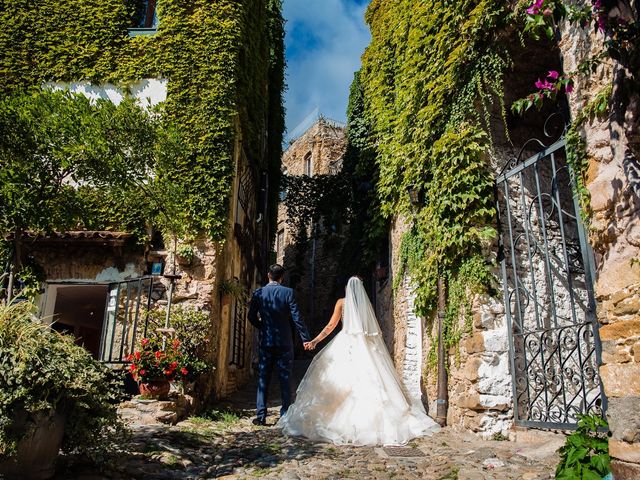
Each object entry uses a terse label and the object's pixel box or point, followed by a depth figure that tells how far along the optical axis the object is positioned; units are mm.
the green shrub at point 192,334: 6669
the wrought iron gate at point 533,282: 5160
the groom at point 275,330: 6500
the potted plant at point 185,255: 7934
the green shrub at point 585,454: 3197
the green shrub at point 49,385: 2938
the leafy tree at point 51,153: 5633
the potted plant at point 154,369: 5840
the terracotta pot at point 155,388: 5820
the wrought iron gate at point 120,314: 7725
